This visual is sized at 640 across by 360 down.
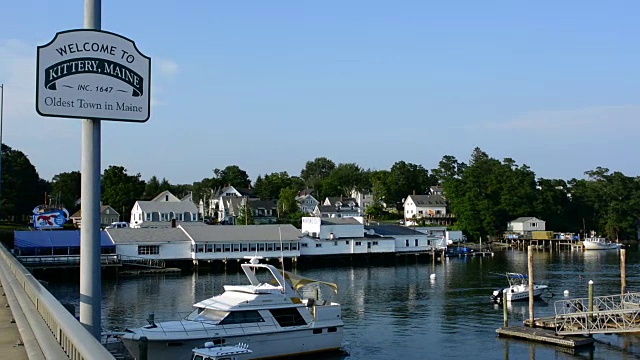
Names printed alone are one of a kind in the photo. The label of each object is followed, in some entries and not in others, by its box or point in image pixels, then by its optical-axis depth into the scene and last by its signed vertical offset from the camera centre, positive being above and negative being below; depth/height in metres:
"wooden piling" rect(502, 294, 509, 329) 33.40 -5.86
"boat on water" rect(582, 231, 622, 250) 103.94 -6.01
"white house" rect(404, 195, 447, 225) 129.50 +0.53
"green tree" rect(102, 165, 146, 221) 115.06 +4.12
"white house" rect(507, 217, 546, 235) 114.81 -2.98
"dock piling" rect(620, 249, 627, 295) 38.28 -3.78
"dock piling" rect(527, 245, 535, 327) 33.69 -4.09
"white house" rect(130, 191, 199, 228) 95.56 -0.14
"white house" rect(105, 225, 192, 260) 66.75 -3.37
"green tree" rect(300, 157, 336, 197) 169.77 +7.19
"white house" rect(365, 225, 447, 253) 83.75 -3.86
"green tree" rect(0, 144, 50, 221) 94.62 +4.21
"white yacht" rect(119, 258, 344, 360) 25.17 -4.84
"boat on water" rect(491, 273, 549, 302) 45.19 -6.09
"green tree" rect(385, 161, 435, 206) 146.25 +6.68
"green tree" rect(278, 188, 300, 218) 121.88 +1.42
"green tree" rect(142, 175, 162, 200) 156.65 +6.29
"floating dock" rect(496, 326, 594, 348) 29.84 -6.23
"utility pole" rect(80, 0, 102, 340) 7.94 -0.11
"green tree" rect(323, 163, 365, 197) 169.50 +8.01
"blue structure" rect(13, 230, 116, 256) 61.69 -3.02
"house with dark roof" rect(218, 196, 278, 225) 121.99 +0.40
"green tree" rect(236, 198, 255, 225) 105.93 -0.98
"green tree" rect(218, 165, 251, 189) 170.12 +9.55
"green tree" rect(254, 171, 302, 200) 151.00 +6.29
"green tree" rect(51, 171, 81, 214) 123.56 +4.72
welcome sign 7.85 +1.71
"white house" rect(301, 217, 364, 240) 78.31 -2.18
